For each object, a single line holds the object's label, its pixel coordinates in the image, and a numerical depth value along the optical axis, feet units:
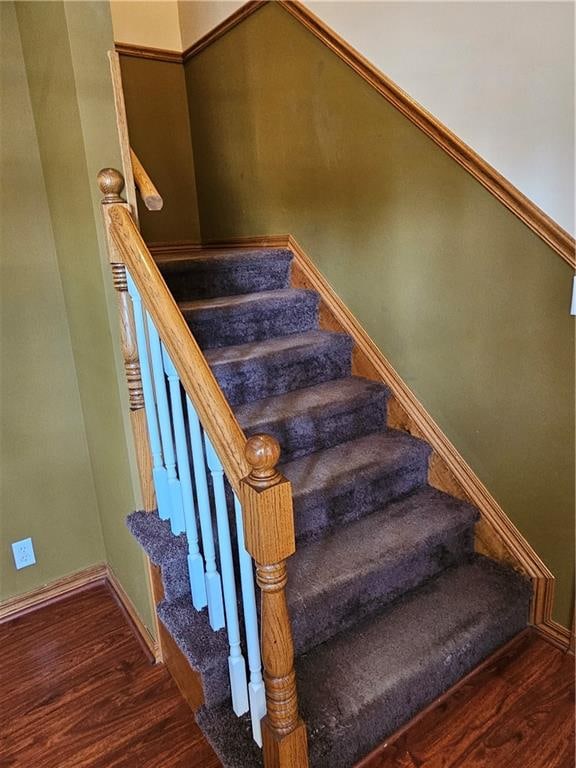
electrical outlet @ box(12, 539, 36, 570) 7.01
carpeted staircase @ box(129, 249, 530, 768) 4.66
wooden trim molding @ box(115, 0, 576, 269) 5.13
